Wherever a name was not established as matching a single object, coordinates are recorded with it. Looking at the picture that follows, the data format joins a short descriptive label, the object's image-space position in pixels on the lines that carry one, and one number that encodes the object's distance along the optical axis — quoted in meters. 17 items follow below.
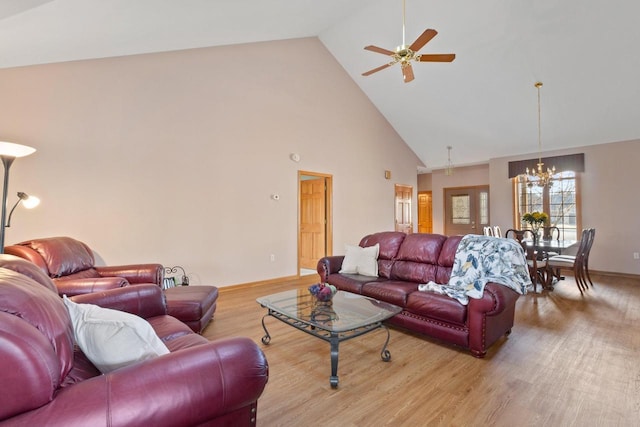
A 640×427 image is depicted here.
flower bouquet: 5.02
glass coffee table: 2.11
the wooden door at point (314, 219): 6.11
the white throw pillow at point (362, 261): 3.65
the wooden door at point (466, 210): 8.12
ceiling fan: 2.86
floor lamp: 2.56
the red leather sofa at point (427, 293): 2.47
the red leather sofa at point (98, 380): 0.82
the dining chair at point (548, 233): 5.74
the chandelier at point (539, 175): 5.06
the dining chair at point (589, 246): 4.66
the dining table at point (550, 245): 4.43
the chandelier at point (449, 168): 7.33
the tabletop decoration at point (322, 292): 2.61
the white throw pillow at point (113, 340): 1.17
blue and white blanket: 2.66
